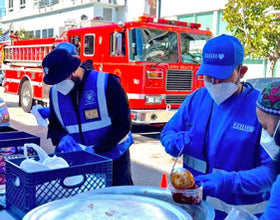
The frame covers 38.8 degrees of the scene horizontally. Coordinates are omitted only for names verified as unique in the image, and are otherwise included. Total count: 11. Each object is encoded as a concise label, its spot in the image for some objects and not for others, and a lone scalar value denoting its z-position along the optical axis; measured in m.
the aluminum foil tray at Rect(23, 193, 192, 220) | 1.48
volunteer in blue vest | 2.82
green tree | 9.96
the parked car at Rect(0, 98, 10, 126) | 5.50
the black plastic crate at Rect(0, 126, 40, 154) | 2.46
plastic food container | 1.62
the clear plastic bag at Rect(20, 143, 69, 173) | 1.77
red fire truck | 8.52
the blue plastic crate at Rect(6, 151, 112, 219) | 1.70
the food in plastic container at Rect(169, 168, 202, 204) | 1.62
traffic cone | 4.35
